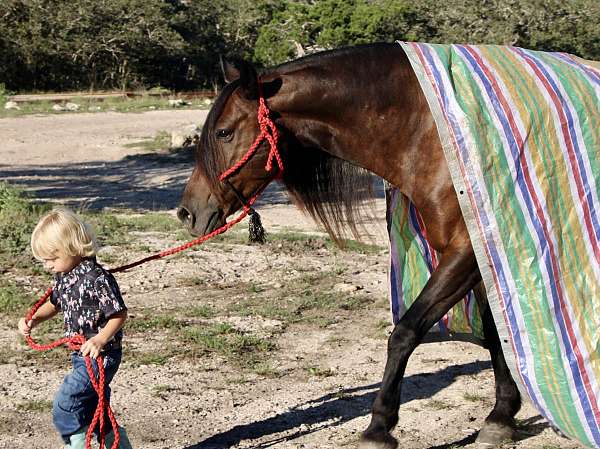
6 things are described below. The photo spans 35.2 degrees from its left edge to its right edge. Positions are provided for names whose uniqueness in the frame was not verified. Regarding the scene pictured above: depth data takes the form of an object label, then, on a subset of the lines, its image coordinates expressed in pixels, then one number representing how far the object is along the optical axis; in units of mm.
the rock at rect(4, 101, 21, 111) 21578
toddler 3525
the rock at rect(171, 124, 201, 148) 16234
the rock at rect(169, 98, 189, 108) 24188
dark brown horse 3877
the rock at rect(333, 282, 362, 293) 6891
